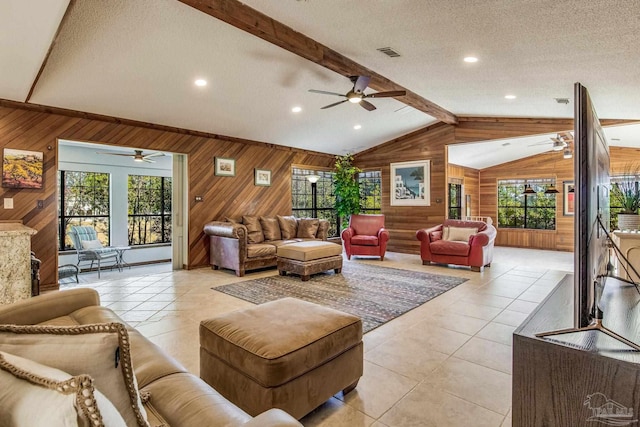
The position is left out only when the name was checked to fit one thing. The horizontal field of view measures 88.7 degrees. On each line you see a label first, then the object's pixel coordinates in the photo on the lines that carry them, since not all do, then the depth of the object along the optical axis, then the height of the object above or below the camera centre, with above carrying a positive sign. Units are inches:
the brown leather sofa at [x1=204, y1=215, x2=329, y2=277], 213.9 -23.3
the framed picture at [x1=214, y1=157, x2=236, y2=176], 250.5 +31.2
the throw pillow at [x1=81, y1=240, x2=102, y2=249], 261.9 -29.6
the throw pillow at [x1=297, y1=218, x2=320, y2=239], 263.3 -17.9
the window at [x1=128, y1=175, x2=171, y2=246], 315.3 -2.2
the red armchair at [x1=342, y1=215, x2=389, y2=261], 268.8 -25.8
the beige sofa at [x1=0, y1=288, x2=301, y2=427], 38.6 -25.0
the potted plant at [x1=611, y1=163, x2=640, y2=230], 122.8 -2.6
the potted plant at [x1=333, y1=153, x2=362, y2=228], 322.7 +16.3
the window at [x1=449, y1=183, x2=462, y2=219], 368.5 +4.4
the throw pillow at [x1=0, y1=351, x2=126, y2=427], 21.2 -13.2
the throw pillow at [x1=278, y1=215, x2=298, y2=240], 264.1 -17.0
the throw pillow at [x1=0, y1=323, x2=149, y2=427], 28.8 -13.2
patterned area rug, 145.5 -45.4
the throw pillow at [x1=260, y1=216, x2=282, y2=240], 255.8 -17.3
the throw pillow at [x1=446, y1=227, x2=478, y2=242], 240.2 -21.4
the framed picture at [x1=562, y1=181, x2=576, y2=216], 350.0 +7.5
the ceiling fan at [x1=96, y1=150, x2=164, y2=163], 265.9 +45.0
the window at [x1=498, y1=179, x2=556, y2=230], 364.2 -1.9
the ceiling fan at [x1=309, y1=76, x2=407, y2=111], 155.7 +55.1
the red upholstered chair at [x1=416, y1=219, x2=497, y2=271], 224.8 -27.9
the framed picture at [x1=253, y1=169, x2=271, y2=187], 278.1 +25.1
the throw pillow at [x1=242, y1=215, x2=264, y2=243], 243.8 -17.1
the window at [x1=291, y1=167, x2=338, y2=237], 328.5 +9.7
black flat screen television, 44.6 -0.9
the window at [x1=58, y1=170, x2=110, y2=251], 275.0 +4.0
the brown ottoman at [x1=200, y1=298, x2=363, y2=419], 63.6 -31.5
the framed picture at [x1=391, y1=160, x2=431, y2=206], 302.7 +20.8
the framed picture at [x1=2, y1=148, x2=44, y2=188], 165.5 +20.5
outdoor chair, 260.1 -30.3
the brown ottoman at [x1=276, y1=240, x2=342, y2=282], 199.6 -33.1
